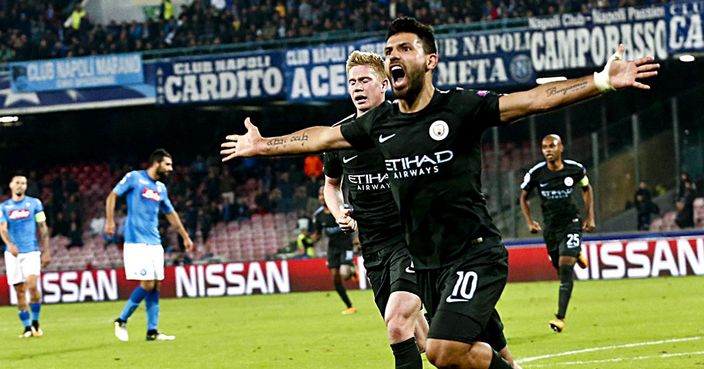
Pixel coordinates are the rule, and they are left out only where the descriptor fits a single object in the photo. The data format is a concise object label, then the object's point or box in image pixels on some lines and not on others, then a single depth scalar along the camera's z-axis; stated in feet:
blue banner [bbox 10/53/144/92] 114.11
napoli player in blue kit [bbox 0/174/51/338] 63.57
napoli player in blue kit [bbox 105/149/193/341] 54.29
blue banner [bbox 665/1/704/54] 96.43
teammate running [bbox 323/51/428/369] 30.60
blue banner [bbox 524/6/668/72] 97.40
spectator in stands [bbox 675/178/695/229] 95.45
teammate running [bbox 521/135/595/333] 52.29
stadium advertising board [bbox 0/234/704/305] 85.35
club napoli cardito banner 110.22
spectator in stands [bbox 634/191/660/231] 96.89
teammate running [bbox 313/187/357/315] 69.62
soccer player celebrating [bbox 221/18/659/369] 23.30
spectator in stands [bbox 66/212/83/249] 121.49
